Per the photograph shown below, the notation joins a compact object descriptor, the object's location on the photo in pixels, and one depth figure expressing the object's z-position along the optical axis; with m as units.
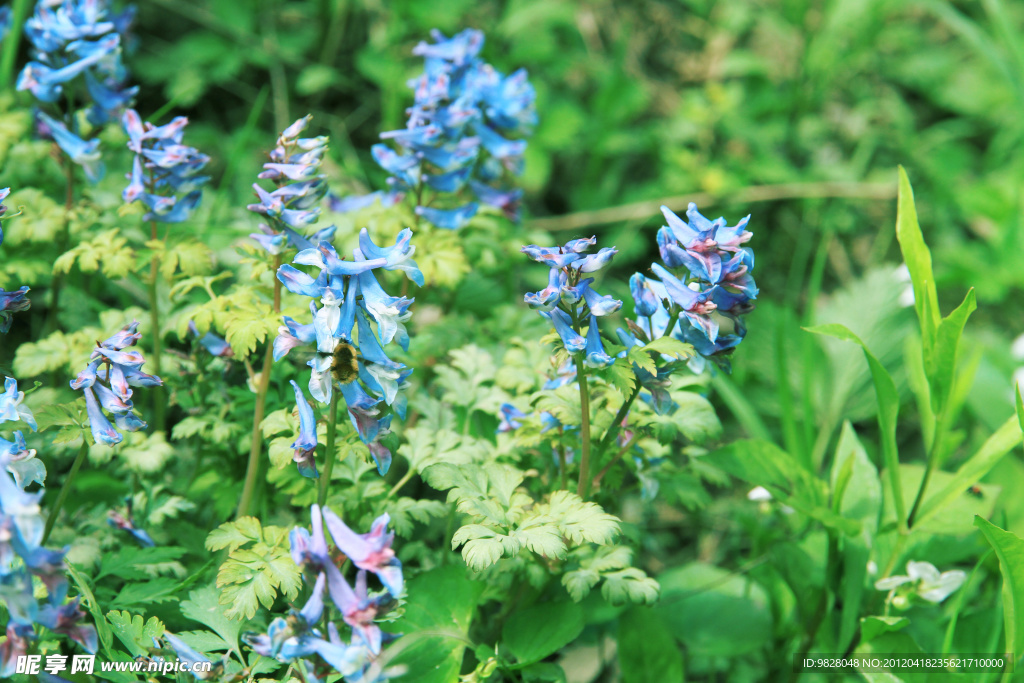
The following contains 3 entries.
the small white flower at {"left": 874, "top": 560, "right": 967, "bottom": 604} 0.93
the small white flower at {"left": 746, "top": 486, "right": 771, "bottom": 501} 0.99
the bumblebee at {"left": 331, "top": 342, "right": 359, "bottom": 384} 0.85
